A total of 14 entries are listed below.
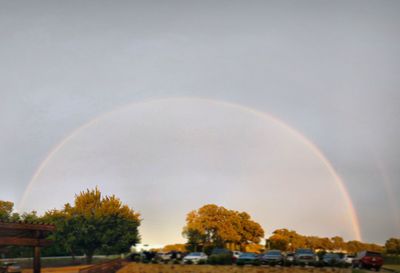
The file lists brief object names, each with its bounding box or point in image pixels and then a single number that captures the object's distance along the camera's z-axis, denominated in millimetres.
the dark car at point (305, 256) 59050
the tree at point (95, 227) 75062
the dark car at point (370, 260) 56469
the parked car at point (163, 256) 67819
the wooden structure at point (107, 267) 40625
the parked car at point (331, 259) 56450
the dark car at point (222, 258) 61628
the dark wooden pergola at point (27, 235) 23875
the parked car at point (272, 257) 58316
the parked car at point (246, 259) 58469
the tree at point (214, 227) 113688
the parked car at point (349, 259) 65812
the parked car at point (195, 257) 64938
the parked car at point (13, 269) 43638
